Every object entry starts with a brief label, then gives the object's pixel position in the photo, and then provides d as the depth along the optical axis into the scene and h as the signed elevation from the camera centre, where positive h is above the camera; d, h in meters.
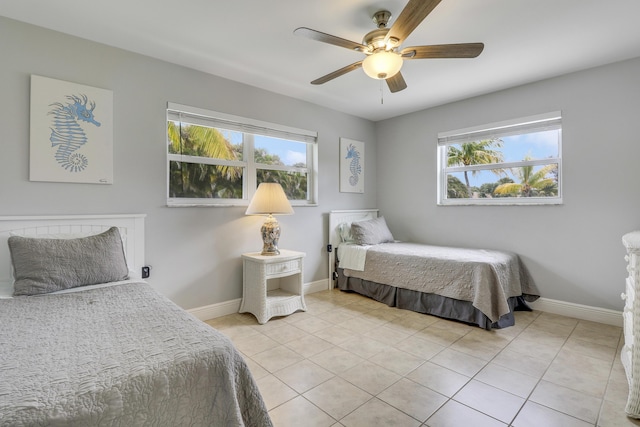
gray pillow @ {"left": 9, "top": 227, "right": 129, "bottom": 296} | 1.71 -0.29
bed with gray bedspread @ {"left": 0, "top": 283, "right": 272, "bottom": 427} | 0.79 -0.46
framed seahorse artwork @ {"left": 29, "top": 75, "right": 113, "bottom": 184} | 2.14 +0.59
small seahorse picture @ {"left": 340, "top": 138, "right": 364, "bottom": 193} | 4.15 +0.66
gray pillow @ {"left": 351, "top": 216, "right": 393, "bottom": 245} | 3.84 -0.24
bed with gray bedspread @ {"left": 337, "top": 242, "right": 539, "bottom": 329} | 2.70 -0.67
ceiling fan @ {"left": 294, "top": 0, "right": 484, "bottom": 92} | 1.78 +1.02
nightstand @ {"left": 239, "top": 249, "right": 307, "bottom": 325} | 2.85 -0.69
